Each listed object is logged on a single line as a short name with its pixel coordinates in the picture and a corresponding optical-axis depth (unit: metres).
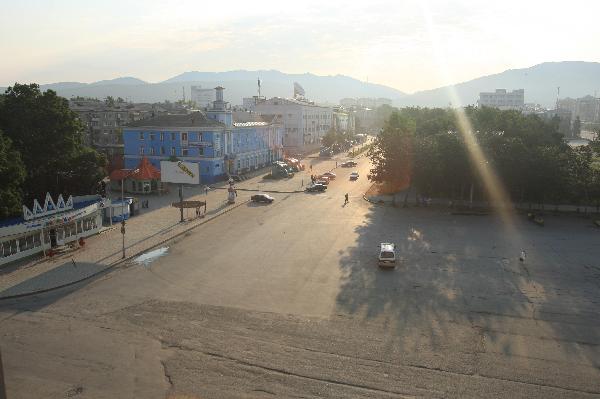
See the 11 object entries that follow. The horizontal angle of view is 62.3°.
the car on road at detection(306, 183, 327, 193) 52.97
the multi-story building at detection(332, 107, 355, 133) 127.06
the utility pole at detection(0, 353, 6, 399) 8.21
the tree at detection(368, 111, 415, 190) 47.41
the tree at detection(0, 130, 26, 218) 28.78
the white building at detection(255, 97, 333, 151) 100.25
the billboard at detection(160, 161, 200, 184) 42.00
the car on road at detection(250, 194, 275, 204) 46.44
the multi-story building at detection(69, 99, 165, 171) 88.69
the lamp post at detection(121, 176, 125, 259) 37.15
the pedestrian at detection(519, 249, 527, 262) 28.31
